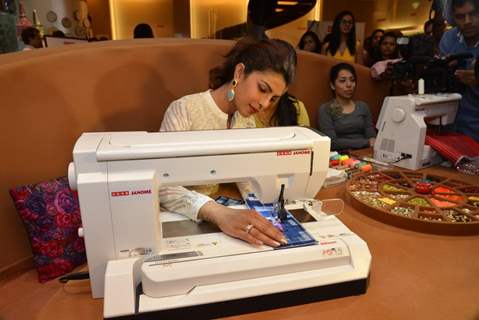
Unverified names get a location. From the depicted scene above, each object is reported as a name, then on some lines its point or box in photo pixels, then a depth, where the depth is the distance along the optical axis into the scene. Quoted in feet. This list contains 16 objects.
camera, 5.67
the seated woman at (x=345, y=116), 6.84
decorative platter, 3.39
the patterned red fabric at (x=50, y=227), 2.99
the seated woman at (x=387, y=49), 9.66
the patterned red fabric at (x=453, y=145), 5.24
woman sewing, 2.78
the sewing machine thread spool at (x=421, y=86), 5.55
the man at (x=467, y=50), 5.86
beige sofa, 3.29
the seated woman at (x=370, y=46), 10.68
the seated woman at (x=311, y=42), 10.85
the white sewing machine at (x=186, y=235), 2.23
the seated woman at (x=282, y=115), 5.77
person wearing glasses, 10.14
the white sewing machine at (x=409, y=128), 5.09
